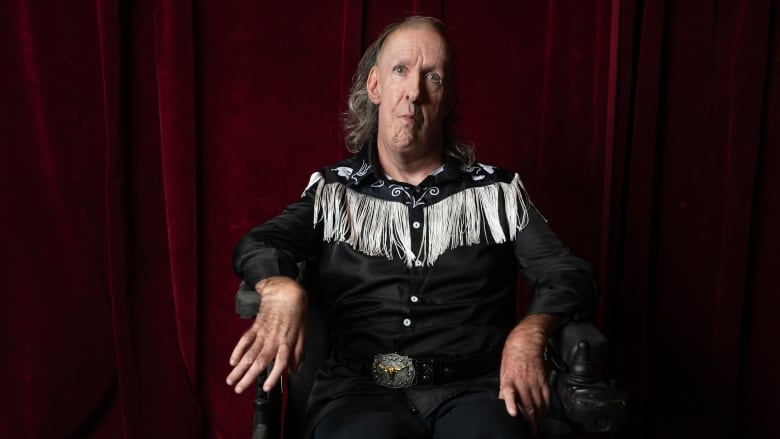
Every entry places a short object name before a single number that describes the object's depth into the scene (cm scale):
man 150
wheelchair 128
